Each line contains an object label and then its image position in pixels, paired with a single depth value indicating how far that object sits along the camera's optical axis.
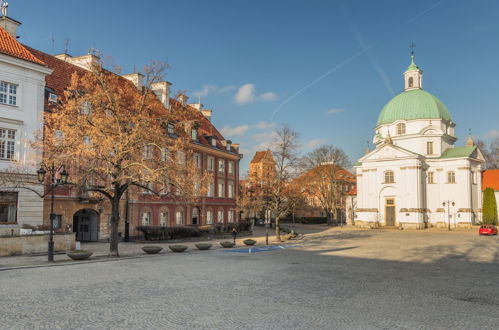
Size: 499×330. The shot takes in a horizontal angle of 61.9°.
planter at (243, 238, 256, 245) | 32.47
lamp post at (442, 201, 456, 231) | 60.66
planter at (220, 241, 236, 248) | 30.07
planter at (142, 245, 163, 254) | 24.95
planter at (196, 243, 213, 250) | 28.36
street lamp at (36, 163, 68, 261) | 20.34
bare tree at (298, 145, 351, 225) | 69.81
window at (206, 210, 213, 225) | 47.53
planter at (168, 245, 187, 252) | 26.69
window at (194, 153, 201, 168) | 45.49
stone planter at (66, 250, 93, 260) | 20.91
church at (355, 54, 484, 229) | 61.09
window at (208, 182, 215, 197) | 48.00
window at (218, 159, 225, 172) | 50.23
